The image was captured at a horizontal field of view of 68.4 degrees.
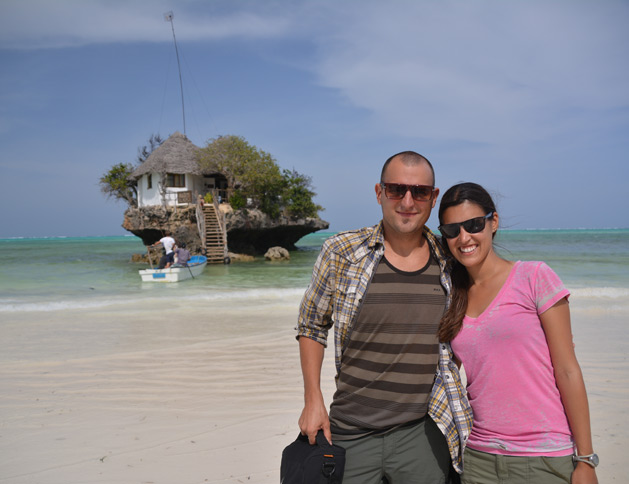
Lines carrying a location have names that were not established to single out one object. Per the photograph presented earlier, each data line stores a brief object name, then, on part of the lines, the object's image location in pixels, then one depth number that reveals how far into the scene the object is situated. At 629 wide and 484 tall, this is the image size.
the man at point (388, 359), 2.17
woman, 1.94
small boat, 19.02
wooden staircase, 28.52
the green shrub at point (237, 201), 30.70
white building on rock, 30.62
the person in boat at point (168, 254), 20.56
